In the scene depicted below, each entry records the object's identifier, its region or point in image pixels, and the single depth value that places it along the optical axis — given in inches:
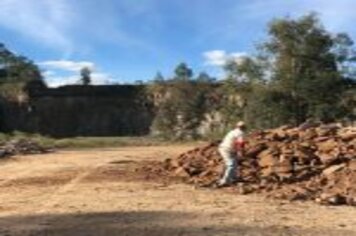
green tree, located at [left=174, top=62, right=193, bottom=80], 2372.0
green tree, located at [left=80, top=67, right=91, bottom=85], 3090.6
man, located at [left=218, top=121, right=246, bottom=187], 824.9
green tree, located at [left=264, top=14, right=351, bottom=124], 1806.1
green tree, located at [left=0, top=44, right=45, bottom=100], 2635.3
